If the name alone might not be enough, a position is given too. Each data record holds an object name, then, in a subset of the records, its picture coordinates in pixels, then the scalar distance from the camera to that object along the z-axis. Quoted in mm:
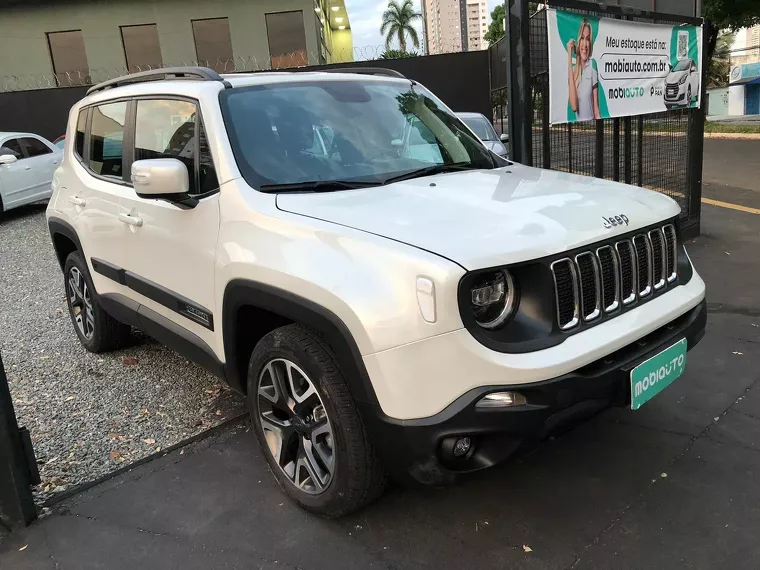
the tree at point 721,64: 56822
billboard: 5508
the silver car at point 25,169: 11383
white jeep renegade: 2242
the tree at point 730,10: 20188
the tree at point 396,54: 19297
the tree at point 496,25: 53847
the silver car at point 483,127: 10477
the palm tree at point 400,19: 62750
